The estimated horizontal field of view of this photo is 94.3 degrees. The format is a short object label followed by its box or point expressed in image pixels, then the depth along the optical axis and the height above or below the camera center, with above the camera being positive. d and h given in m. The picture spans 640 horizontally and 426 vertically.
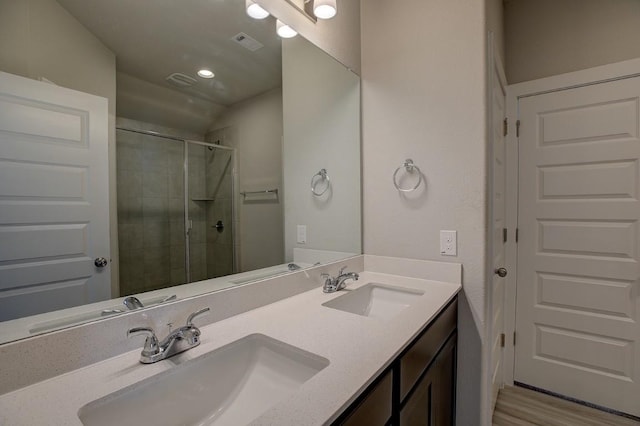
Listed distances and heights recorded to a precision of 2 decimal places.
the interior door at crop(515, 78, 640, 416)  1.80 -0.24
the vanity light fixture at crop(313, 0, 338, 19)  1.39 +0.96
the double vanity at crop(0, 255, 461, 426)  0.61 -0.39
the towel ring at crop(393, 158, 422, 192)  1.57 +0.21
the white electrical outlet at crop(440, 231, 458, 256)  1.46 -0.17
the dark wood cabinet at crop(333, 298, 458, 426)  0.72 -0.55
